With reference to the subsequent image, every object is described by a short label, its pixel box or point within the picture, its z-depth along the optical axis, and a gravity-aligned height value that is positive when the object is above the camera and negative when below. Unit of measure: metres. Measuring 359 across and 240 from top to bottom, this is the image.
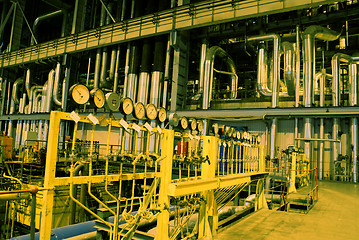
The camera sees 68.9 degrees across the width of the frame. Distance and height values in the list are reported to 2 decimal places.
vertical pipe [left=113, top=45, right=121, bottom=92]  14.33 +3.69
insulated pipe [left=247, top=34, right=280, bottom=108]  11.05 +3.12
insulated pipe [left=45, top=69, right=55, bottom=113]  16.28 +2.82
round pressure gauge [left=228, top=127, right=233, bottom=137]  6.17 +0.28
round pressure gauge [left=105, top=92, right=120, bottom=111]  3.54 +0.51
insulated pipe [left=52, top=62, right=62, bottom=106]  16.05 +2.97
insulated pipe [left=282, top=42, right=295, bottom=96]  11.06 +3.44
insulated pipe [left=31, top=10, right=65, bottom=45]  18.32 +8.35
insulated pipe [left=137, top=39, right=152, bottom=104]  13.27 +3.40
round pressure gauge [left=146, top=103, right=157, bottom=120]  4.27 +0.47
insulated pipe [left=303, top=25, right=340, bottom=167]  10.56 +3.17
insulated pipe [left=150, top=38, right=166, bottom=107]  12.97 +3.33
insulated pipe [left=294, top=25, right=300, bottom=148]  10.91 +2.75
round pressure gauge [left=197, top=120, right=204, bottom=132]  5.44 +0.34
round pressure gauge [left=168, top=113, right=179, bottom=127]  4.70 +0.39
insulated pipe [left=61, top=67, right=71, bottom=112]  15.98 +3.31
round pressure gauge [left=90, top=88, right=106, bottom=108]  3.49 +0.55
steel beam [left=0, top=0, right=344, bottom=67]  9.78 +5.35
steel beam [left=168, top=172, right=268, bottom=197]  3.28 -0.63
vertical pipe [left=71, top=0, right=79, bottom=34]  16.08 +7.36
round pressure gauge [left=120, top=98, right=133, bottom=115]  3.82 +0.49
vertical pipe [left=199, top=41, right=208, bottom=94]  12.30 +3.72
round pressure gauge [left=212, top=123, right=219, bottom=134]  5.54 +0.31
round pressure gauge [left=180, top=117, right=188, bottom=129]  5.07 +0.36
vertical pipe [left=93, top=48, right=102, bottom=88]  14.82 +3.90
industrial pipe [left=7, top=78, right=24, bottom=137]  19.27 +3.22
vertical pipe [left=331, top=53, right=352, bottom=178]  10.98 +2.54
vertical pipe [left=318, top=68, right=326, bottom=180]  11.04 +0.86
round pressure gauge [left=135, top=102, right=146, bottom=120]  4.05 +0.45
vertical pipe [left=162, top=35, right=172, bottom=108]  12.86 +3.21
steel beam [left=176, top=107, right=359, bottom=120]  9.72 +1.31
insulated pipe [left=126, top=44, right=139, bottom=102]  13.76 +3.47
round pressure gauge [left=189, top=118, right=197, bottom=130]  5.29 +0.38
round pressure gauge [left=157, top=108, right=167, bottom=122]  4.58 +0.46
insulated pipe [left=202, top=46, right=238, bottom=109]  11.94 +3.18
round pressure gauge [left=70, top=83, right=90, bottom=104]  3.34 +0.56
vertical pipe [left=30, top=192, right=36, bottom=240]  2.44 -0.79
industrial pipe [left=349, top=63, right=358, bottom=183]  10.67 +0.99
